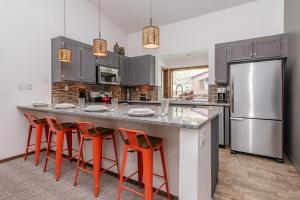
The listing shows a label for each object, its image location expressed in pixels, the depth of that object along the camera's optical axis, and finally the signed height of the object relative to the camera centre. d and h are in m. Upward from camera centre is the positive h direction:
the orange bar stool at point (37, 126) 2.76 -0.47
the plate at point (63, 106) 2.57 -0.13
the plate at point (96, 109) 2.12 -0.14
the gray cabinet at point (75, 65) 3.58 +0.78
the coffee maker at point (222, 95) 4.05 +0.08
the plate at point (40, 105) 2.99 -0.13
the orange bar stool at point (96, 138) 1.94 -0.49
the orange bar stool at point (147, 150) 1.53 -0.50
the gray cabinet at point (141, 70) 5.10 +0.88
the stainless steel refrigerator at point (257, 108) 2.93 -0.17
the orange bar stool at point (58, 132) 2.30 -0.48
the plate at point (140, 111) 1.79 -0.14
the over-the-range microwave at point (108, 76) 4.41 +0.63
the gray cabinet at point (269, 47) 3.22 +1.03
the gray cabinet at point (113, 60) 4.76 +1.12
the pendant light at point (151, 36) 2.23 +0.85
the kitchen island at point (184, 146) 1.35 -0.46
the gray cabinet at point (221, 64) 3.82 +0.81
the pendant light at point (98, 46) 2.79 +0.87
